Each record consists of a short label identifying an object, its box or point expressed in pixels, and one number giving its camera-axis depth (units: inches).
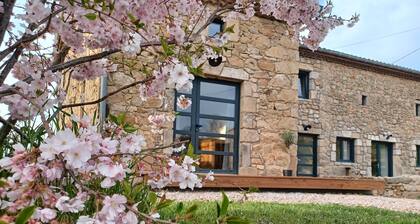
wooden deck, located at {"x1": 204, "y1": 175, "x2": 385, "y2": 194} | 291.4
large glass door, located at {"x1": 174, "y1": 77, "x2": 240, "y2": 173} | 338.0
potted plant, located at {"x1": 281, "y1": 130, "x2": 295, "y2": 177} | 345.4
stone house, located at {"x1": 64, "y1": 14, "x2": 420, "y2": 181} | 307.1
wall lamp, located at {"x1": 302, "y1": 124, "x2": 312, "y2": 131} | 531.1
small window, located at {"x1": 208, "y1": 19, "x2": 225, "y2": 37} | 349.7
